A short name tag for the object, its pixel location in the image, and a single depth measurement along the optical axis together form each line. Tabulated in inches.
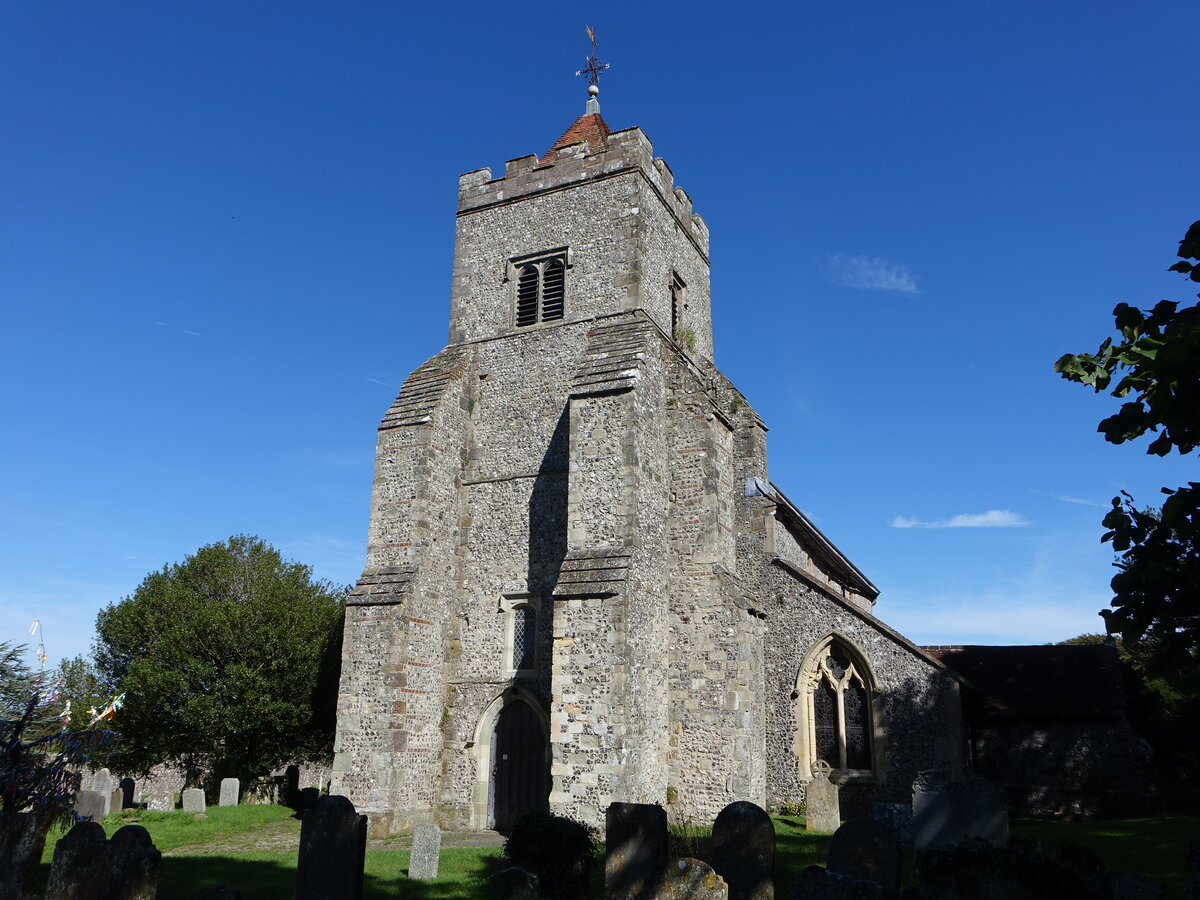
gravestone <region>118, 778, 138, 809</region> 880.9
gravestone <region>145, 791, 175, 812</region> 811.4
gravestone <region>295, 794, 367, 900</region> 288.8
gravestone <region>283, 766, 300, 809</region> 1031.0
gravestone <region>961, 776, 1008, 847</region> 300.0
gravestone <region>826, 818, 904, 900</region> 245.8
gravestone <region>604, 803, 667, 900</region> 283.6
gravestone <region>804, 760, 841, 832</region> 581.0
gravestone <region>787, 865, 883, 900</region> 191.8
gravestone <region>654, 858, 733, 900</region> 238.1
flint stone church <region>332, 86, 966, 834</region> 590.6
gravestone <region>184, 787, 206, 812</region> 753.6
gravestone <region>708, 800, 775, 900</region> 263.6
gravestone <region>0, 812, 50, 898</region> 333.4
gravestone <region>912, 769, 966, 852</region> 307.3
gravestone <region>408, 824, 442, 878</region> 430.0
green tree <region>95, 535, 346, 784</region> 904.9
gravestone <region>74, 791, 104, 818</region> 634.8
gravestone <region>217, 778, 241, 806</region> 850.1
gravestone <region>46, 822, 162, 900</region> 277.0
